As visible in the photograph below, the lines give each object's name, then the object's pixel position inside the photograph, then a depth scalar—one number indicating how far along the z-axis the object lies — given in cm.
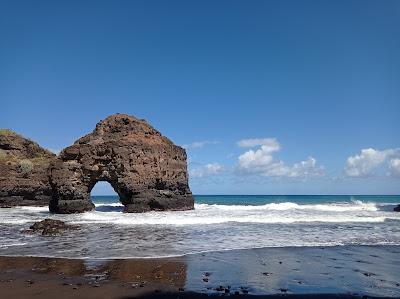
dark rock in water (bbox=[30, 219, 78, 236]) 1902
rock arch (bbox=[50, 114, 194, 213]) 3525
